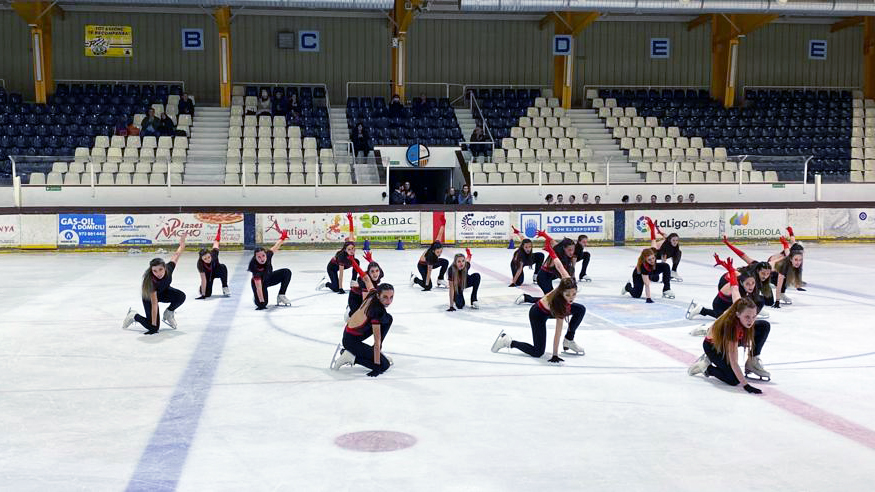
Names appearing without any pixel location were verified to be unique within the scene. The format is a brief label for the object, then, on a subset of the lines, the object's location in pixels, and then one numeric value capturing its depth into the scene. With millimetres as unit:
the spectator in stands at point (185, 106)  34312
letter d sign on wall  37656
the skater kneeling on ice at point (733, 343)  8891
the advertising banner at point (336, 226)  27297
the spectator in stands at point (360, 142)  31828
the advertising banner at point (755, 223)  29422
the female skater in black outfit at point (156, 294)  12477
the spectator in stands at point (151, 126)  31656
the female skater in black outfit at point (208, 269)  16141
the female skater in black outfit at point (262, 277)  14938
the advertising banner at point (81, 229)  26141
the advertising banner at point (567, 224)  28578
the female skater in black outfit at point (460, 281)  14367
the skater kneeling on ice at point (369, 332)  9789
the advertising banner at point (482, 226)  28266
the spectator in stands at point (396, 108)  35562
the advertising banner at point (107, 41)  37188
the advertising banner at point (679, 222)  29031
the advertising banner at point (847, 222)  29969
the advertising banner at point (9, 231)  26000
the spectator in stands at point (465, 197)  29666
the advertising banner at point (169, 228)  26297
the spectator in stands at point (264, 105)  34500
